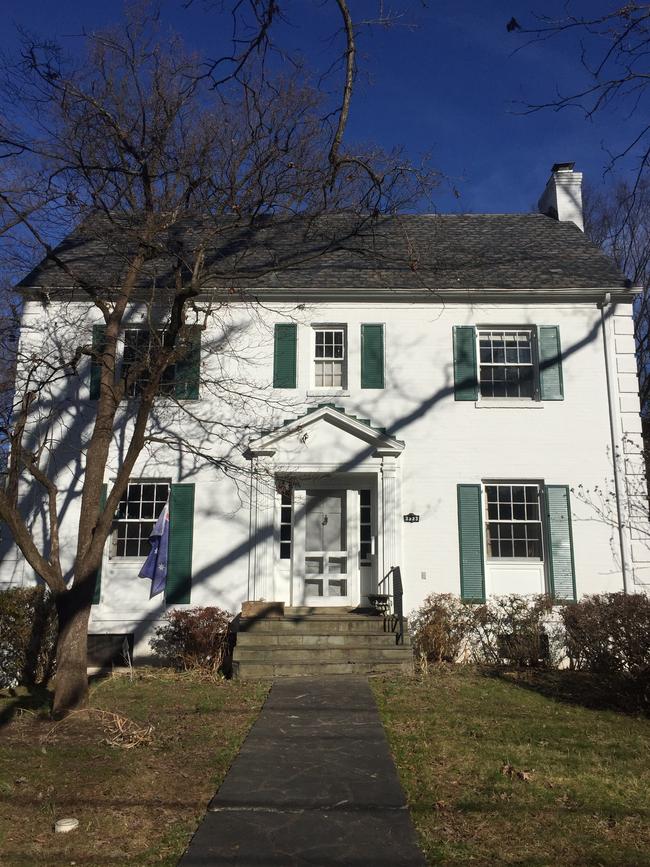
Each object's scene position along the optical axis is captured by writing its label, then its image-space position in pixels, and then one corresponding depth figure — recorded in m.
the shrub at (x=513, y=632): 11.36
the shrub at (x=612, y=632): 8.25
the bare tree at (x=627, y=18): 4.17
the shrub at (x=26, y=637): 10.38
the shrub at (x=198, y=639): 10.92
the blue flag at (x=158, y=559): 10.94
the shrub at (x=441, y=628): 11.39
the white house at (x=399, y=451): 12.14
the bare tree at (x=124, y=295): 8.62
